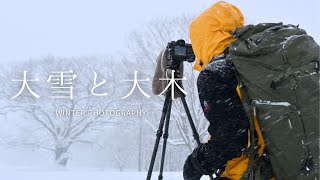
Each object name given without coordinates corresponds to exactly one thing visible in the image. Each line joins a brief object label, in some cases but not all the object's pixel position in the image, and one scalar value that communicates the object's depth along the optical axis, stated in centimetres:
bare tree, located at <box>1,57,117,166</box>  2341
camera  252
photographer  151
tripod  267
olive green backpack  140
